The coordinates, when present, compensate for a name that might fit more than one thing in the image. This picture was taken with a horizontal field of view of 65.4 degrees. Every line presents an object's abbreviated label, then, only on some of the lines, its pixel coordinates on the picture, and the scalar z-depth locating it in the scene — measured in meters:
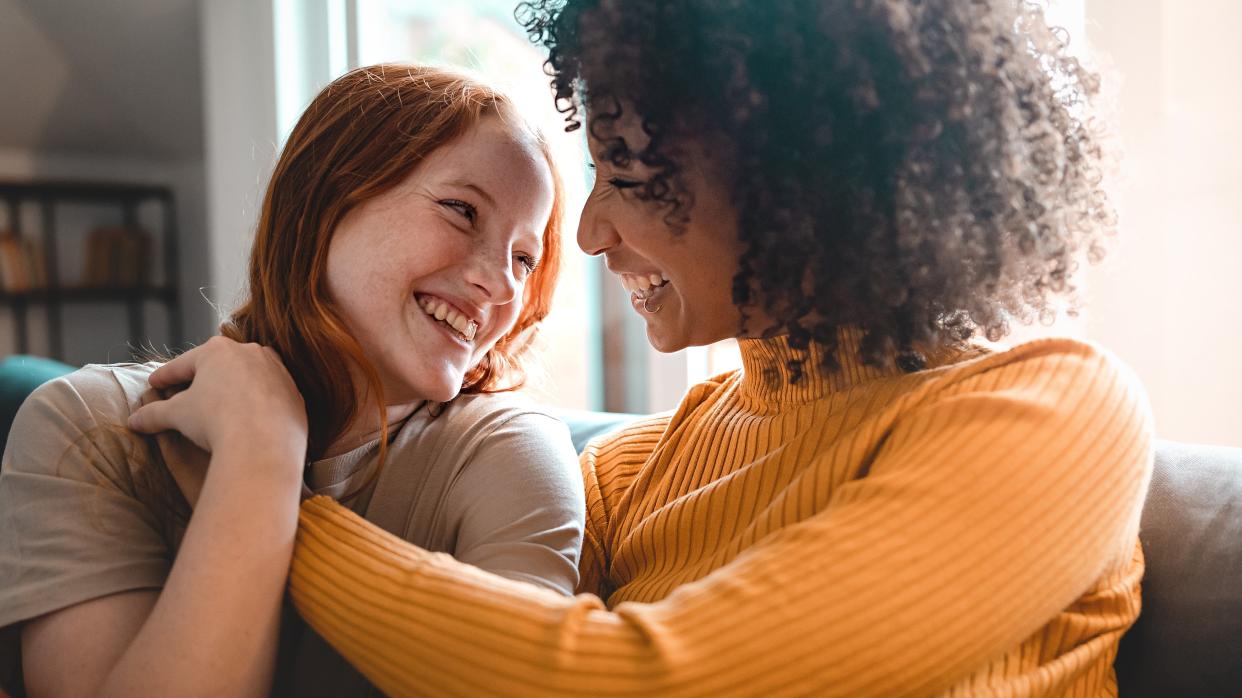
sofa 0.91
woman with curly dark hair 0.72
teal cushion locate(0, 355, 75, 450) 1.74
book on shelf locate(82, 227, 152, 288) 4.05
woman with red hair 0.91
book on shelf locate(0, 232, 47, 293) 3.81
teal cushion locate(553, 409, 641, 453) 1.56
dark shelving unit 3.88
